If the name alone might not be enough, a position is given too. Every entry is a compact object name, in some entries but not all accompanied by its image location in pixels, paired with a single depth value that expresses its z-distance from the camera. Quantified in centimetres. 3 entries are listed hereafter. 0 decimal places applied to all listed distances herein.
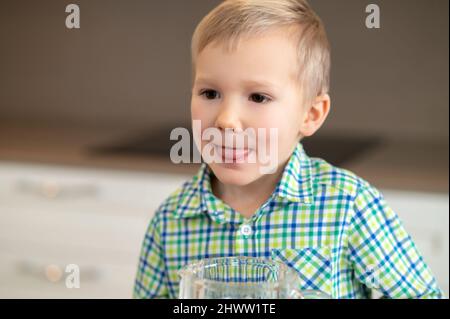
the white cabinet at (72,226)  260
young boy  116
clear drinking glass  93
